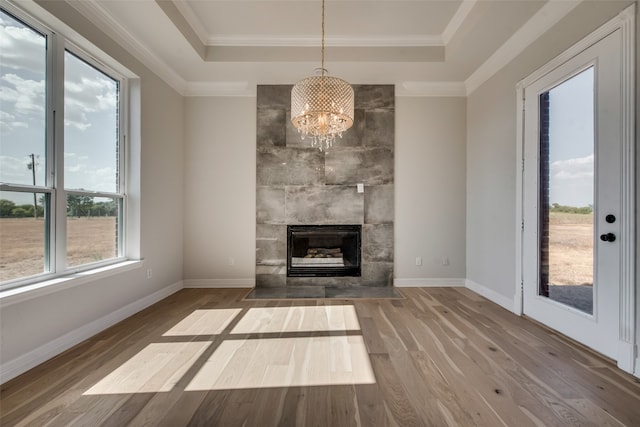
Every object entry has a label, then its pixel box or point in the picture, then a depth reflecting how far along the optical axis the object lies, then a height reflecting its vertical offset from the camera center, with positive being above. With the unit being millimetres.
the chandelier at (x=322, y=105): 2312 +951
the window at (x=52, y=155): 1807 +446
